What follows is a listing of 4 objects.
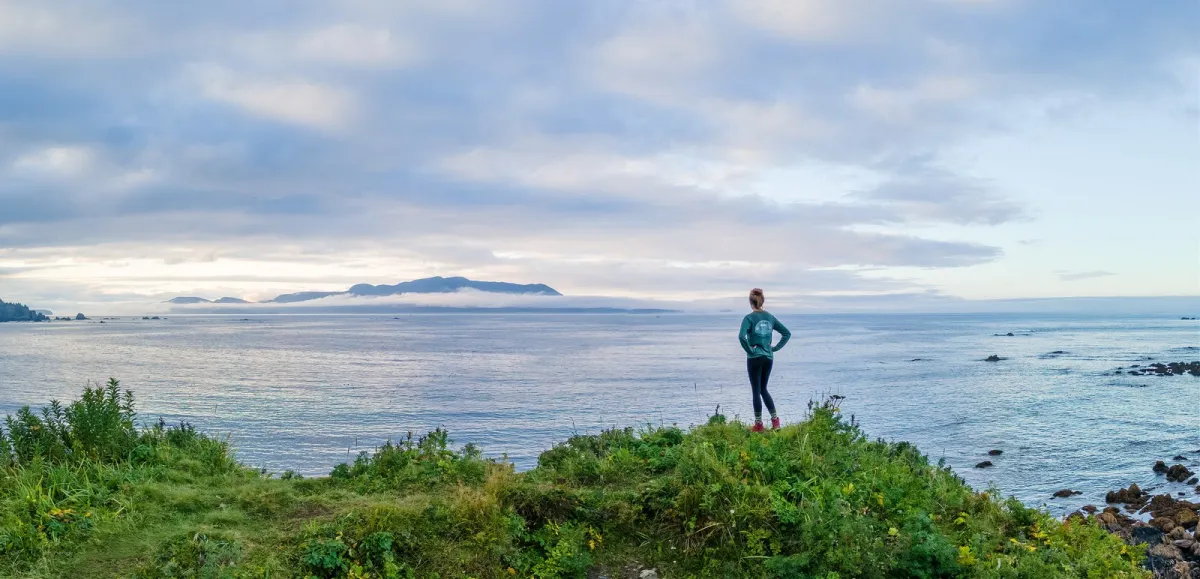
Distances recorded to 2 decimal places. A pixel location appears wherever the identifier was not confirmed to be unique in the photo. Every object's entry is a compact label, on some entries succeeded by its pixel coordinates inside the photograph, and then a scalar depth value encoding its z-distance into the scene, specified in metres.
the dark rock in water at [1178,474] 26.23
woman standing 13.12
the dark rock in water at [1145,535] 17.84
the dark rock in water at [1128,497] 23.19
